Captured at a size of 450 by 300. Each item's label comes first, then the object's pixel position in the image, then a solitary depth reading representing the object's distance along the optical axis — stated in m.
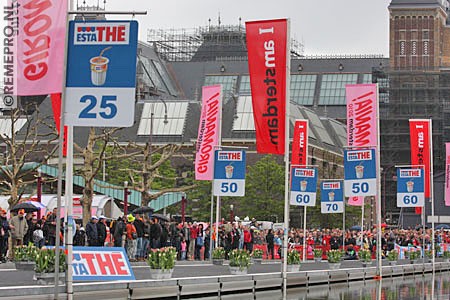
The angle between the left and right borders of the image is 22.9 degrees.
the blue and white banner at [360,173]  37.97
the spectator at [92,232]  33.88
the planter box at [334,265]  41.44
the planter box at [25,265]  29.36
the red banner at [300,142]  48.91
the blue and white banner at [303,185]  43.39
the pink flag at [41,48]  20.98
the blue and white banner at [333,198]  47.28
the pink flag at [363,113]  41.22
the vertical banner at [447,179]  56.18
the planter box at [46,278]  23.45
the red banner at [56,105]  30.28
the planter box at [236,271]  32.53
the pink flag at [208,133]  40.81
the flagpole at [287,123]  30.06
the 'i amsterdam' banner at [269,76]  30.27
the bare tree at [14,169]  41.91
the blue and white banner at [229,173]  38.12
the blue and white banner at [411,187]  46.15
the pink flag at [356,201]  50.75
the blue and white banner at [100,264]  24.89
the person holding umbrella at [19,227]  33.00
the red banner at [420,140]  51.69
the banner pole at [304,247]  48.61
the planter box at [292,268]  36.94
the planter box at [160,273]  27.27
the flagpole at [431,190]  50.91
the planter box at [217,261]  38.91
